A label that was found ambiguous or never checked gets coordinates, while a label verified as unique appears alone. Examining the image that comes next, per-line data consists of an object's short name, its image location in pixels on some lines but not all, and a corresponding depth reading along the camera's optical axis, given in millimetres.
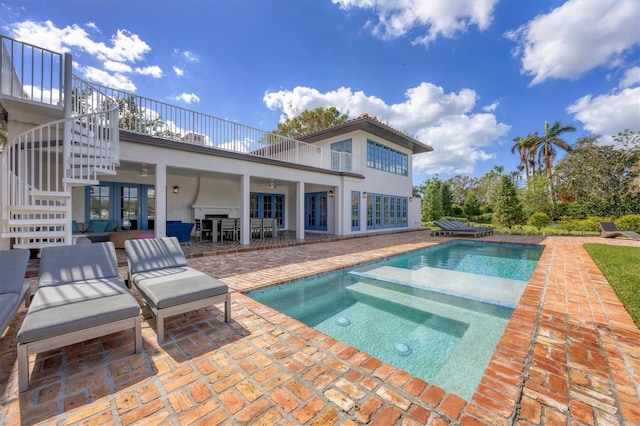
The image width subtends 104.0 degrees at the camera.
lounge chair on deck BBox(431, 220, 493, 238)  12953
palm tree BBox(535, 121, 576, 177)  25958
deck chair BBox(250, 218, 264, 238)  10172
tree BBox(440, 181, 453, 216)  26719
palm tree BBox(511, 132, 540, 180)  27906
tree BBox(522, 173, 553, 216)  17641
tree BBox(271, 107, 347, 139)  22938
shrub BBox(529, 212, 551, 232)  14938
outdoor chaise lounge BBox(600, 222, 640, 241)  11030
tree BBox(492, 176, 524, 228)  14641
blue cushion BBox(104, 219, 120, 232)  8647
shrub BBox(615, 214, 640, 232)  14113
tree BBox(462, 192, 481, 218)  27234
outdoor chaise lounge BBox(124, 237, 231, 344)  2703
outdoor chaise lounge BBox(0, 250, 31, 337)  2557
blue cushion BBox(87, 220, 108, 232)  8367
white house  5199
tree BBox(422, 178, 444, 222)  22391
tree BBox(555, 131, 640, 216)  17391
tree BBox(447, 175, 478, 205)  36719
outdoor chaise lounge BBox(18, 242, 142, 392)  1958
